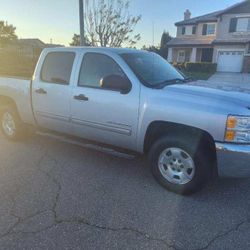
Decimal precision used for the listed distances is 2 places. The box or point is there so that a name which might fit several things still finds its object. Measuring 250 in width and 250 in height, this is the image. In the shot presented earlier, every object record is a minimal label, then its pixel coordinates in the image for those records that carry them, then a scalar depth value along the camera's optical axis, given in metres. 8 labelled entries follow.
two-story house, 29.08
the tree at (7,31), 54.04
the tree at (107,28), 17.62
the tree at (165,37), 49.00
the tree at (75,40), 24.55
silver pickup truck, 3.24
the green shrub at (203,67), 27.66
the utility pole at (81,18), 9.41
